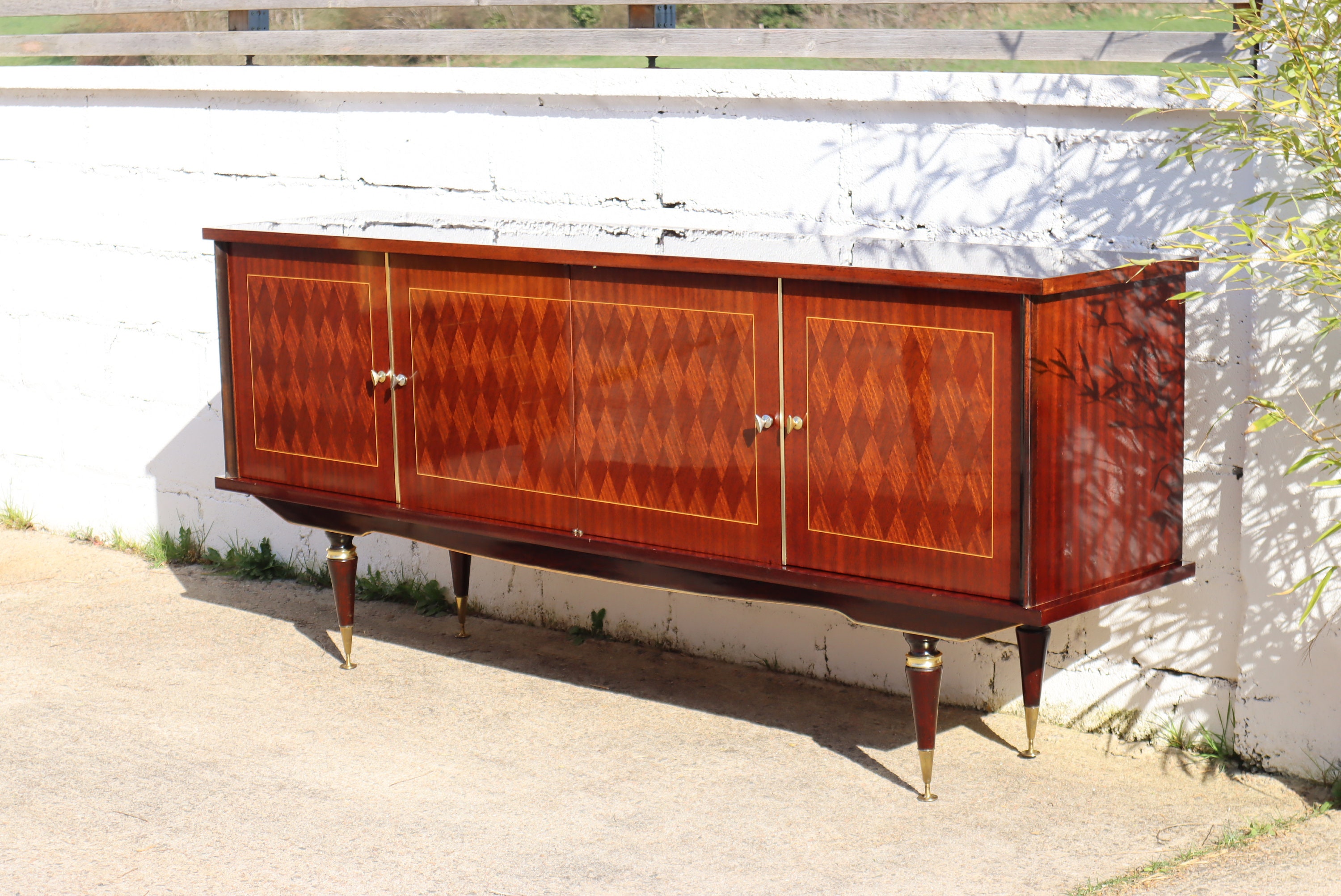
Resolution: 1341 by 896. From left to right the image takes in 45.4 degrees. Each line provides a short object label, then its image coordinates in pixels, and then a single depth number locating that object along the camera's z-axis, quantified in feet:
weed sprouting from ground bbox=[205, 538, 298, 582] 18.38
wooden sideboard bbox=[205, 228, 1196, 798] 10.64
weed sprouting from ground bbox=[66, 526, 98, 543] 20.08
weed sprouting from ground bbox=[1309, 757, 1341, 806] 11.83
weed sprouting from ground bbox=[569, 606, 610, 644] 16.06
